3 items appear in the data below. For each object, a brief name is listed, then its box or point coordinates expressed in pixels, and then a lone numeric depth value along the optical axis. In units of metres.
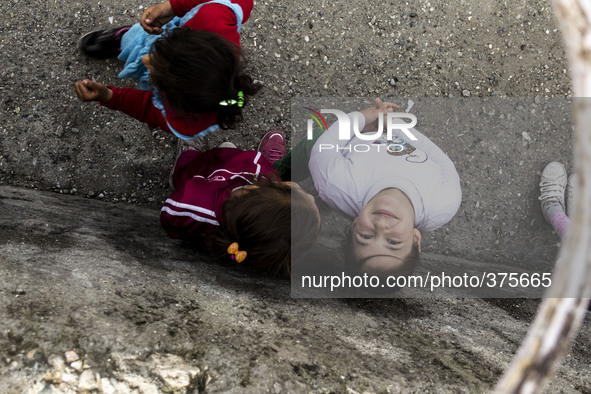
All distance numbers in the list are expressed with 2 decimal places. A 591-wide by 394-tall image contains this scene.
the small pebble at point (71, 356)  2.34
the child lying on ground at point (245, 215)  2.63
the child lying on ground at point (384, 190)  2.72
